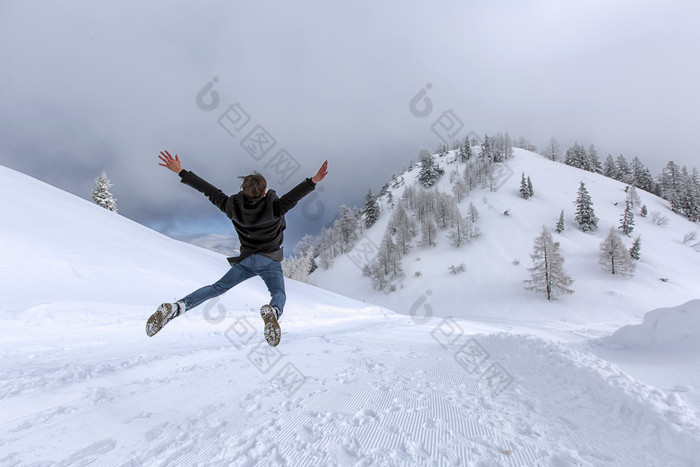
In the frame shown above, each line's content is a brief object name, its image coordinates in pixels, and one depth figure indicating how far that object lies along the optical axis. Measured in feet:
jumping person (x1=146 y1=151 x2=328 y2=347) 10.98
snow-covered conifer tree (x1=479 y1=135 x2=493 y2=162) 263.70
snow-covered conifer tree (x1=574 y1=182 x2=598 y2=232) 170.40
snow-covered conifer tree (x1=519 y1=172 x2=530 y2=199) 211.41
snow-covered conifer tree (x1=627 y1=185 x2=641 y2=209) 199.58
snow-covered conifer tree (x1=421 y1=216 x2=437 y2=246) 180.45
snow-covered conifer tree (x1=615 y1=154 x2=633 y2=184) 254.98
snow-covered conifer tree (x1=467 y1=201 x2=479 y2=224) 190.60
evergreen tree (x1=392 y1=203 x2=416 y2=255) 187.26
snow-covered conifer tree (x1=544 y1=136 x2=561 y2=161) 320.29
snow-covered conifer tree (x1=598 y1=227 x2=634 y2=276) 125.80
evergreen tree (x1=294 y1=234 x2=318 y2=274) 213.05
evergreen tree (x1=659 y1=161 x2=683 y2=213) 212.43
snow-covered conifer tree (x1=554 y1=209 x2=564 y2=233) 168.86
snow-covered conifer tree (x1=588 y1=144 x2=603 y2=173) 271.28
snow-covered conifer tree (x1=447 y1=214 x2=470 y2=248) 169.68
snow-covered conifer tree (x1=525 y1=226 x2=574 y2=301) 114.32
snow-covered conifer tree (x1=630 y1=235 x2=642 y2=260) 141.18
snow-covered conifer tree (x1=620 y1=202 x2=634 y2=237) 167.12
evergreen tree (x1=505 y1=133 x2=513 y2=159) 291.50
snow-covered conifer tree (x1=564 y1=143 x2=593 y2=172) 273.13
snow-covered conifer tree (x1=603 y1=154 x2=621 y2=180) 264.31
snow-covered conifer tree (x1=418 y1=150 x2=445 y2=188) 271.08
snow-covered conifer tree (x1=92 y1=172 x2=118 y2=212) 103.73
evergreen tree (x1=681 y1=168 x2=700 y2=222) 194.08
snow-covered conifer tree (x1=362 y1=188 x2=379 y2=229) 242.17
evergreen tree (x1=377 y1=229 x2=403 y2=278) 164.45
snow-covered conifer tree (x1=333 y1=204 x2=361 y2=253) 236.22
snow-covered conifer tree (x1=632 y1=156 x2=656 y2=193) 238.68
